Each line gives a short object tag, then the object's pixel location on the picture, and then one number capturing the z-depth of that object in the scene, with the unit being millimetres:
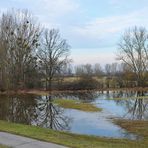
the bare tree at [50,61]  46618
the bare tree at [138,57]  49216
